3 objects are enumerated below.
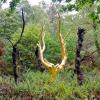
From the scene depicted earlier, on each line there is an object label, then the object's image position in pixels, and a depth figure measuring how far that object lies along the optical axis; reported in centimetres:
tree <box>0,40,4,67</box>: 1170
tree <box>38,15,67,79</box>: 576
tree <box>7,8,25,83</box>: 747
